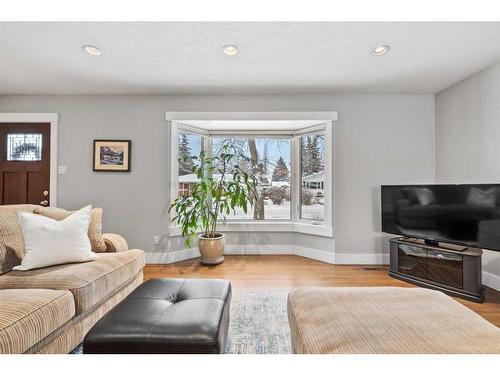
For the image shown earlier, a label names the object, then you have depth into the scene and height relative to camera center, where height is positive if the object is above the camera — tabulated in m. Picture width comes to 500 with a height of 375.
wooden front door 3.34 +0.39
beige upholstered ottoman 0.92 -0.56
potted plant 3.20 -0.21
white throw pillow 1.74 -0.37
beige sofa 1.19 -0.60
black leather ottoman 1.08 -0.63
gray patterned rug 1.57 -0.97
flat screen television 2.23 -0.20
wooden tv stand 2.26 -0.73
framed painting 3.32 +0.48
